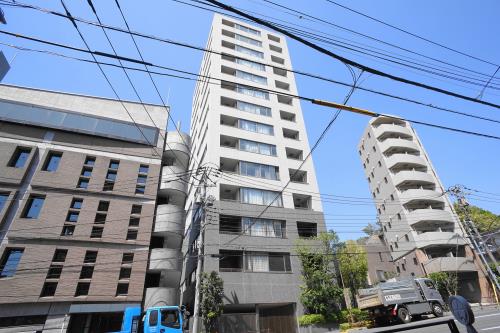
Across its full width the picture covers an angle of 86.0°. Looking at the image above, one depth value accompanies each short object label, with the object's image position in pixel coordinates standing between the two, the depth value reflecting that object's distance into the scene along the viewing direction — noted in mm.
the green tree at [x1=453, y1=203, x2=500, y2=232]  41734
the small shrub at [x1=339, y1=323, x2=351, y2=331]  21188
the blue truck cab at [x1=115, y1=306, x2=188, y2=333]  15977
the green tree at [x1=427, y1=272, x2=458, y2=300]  31766
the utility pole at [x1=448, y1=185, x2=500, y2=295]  29709
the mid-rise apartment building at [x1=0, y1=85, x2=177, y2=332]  20875
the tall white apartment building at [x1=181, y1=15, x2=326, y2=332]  23438
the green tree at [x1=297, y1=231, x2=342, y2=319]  22875
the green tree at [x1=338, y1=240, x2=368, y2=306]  31469
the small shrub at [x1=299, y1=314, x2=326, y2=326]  21922
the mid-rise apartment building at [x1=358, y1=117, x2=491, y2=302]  34594
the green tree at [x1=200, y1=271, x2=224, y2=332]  19312
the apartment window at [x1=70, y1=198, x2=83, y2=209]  24656
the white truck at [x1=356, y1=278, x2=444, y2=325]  18188
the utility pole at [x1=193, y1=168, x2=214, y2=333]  16597
